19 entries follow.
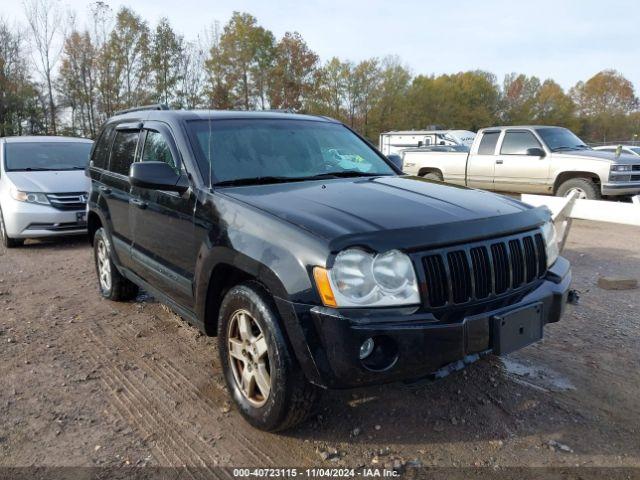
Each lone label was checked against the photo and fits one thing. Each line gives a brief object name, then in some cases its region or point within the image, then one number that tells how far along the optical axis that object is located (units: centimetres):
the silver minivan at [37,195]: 786
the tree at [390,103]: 5275
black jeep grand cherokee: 242
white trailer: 2355
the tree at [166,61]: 3491
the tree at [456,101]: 5572
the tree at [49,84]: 3235
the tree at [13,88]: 3244
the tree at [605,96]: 6938
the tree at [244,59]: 3512
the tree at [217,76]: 3491
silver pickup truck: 1010
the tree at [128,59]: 3450
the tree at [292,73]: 3750
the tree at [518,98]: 6469
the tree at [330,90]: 4072
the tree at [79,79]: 3397
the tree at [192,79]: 3538
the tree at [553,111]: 6469
